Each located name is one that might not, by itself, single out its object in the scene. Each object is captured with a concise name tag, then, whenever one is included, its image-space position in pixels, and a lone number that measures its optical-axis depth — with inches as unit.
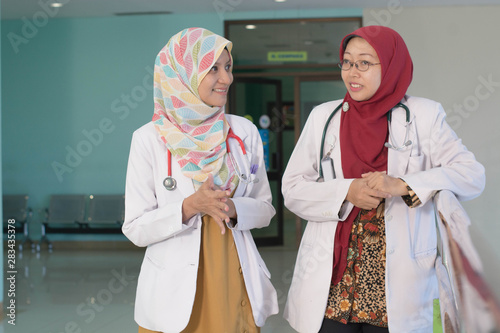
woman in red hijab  64.2
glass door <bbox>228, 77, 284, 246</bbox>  366.3
